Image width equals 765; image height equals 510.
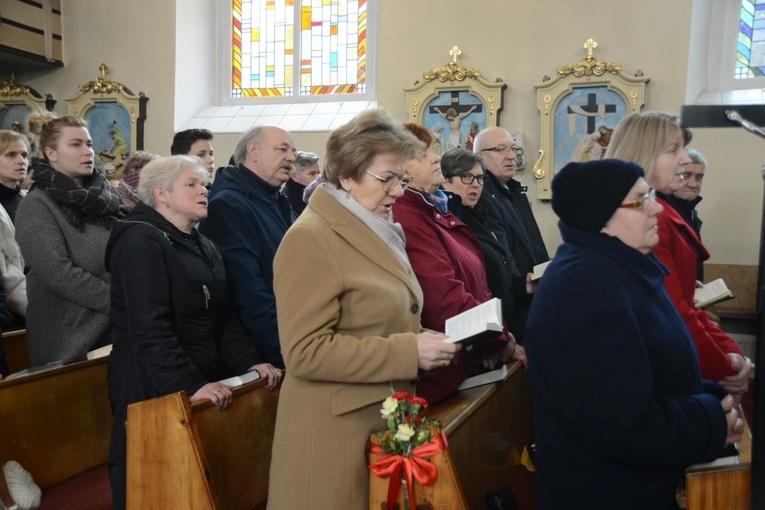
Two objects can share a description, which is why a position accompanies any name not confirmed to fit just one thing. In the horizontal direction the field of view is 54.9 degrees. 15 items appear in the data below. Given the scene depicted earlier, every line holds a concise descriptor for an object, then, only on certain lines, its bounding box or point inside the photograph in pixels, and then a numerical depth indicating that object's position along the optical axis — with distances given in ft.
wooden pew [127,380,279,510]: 7.36
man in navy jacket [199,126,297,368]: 9.89
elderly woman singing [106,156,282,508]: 8.41
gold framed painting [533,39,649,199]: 21.88
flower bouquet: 6.25
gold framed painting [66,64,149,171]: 28.60
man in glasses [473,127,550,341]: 13.46
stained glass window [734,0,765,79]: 23.02
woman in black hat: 5.74
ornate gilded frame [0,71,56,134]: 29.76
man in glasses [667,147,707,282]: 11.72
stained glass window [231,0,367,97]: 28.27
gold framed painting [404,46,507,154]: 23.61
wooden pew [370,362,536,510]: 6.60
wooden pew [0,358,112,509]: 10.61
